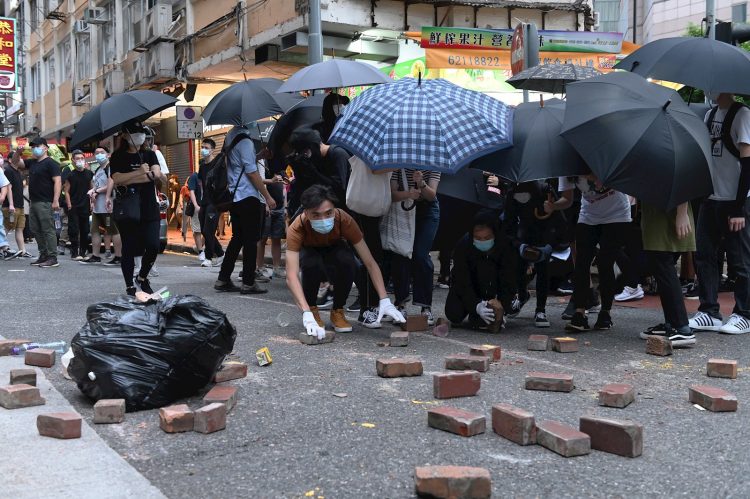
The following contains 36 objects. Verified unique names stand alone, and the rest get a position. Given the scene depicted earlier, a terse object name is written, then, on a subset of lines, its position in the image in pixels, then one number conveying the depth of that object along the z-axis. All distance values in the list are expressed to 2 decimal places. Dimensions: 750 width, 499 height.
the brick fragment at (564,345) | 5.76
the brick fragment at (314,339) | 5.91
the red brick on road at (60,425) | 3.67
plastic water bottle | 5.57
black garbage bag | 4.16
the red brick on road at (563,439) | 3.46
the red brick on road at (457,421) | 3.71
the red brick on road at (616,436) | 3.47
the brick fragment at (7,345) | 5.52
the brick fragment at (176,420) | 3.78
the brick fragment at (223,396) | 4.08
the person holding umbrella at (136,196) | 7.77
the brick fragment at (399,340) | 5.91
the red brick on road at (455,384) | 4.39
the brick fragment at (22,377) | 4.53
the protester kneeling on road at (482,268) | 6.47
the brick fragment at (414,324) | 6.48
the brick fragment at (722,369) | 4.96
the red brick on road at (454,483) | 2.92
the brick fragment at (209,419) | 3.77
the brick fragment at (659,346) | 5.62
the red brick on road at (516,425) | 3.61
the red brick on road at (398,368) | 4.87
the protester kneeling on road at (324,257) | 5.99
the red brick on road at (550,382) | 4.57
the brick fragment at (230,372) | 4.73
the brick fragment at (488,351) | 5.30
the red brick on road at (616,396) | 4.27
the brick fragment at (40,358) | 5.13
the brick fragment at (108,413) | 3.95
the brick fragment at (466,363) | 4.98
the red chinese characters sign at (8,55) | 32.84
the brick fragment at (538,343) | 5.84
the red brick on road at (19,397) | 4.20
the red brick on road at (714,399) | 4.21
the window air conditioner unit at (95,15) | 27.23
